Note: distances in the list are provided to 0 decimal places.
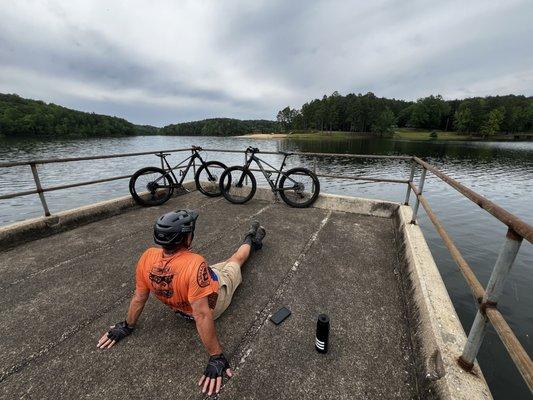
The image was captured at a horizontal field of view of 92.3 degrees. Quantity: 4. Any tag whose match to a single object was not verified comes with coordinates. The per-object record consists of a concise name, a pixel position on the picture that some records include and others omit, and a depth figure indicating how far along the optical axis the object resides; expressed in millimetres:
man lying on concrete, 2039
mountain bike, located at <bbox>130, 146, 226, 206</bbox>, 6160
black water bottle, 2156
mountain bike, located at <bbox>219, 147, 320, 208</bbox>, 5926
